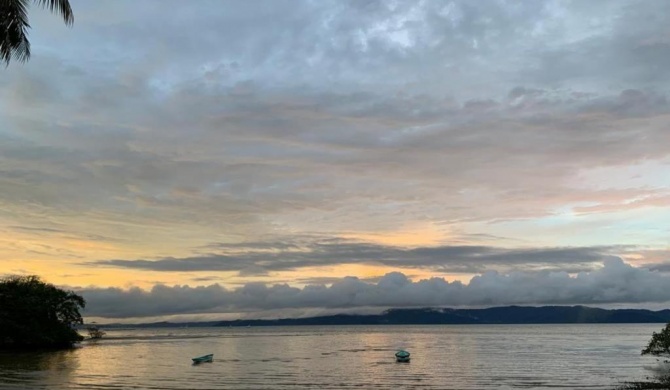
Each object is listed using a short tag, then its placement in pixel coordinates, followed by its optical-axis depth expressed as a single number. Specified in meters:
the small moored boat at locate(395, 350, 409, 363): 91.44
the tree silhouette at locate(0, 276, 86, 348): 97.56
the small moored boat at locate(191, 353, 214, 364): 84.73
